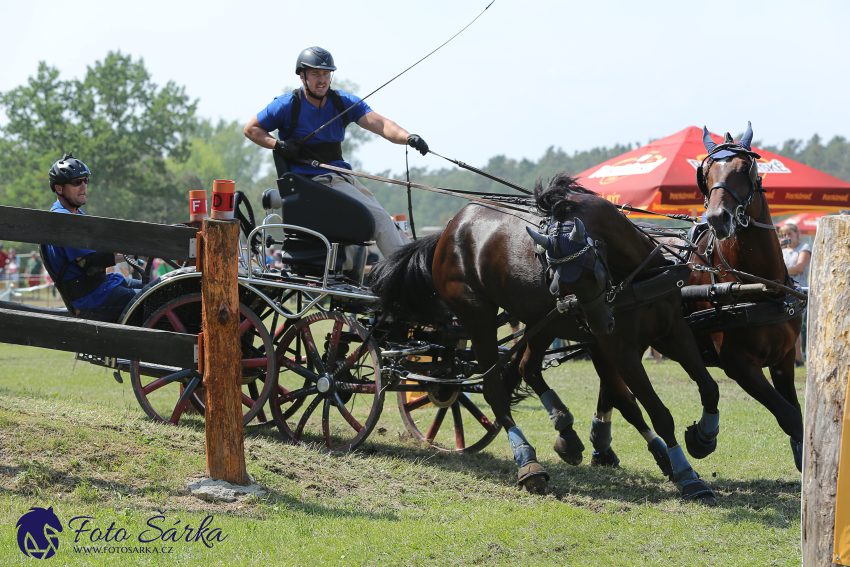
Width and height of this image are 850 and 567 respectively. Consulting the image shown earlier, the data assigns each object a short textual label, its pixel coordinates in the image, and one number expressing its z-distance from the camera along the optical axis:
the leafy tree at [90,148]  91.25
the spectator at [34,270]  52.47
